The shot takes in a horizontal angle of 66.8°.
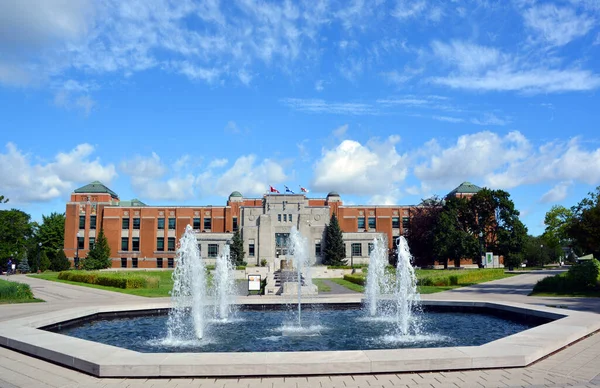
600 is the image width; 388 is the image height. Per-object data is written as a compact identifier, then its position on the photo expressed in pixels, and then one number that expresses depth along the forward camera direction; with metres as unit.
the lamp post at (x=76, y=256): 68.12
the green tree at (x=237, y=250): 63.85
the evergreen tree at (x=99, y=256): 62.15
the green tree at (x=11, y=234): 57.97
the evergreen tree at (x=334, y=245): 63.91
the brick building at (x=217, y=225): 67.44
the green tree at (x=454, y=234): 53.78
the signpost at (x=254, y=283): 24.98
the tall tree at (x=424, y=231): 59.66
